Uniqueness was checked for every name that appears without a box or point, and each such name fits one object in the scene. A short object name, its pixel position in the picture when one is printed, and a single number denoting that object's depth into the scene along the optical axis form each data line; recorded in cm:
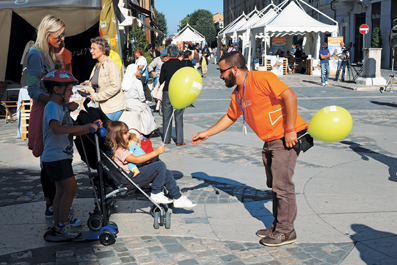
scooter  401
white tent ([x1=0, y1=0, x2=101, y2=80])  1067
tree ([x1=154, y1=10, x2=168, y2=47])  9805
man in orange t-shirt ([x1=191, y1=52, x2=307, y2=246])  392
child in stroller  442
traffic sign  2511
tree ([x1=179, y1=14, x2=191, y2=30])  13362
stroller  423
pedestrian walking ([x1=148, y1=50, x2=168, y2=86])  1298
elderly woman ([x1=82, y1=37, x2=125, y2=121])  596
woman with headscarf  889
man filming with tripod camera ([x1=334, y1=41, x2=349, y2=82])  2127
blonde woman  428
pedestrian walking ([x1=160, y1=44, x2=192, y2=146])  848
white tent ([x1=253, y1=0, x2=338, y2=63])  2483
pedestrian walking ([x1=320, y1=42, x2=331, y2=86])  2027
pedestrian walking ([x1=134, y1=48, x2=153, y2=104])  1230
